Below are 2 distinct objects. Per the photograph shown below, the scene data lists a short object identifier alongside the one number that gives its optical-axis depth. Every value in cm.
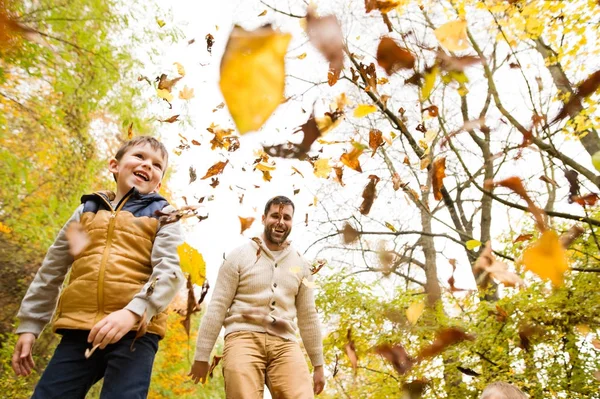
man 214
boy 148
